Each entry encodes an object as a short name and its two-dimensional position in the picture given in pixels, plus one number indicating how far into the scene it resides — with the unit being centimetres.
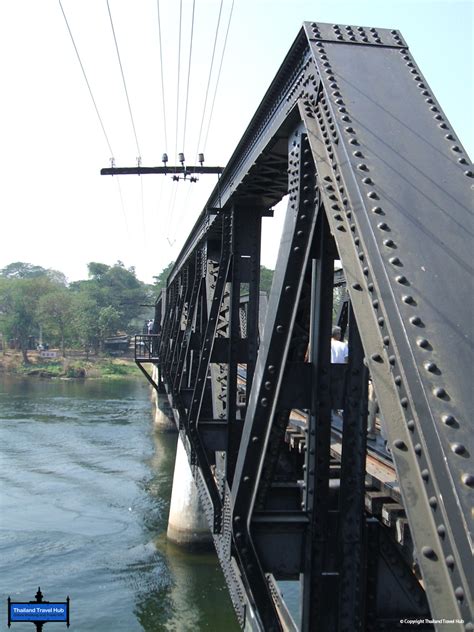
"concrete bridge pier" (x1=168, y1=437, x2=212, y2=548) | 1476
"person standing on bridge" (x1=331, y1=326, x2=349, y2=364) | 551
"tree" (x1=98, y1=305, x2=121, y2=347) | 6938
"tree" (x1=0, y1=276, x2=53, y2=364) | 6831
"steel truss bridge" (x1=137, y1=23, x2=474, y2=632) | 169
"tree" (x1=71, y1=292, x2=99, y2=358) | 6775
